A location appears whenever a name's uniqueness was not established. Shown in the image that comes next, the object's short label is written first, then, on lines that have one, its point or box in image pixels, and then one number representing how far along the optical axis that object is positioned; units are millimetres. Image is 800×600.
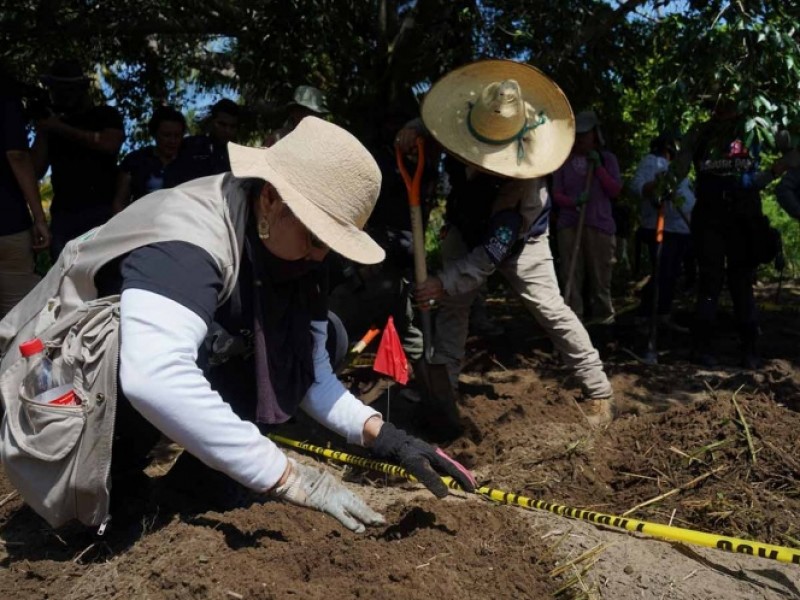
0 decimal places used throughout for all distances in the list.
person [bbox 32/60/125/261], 5129
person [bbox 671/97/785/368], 5617
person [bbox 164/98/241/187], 5289
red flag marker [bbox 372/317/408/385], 4148
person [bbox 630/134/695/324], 6434
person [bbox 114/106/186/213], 5352
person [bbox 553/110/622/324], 6316
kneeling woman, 2152
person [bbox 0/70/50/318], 4543
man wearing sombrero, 4207
